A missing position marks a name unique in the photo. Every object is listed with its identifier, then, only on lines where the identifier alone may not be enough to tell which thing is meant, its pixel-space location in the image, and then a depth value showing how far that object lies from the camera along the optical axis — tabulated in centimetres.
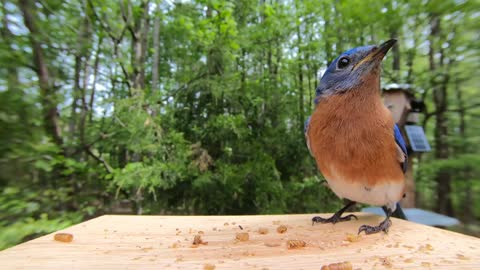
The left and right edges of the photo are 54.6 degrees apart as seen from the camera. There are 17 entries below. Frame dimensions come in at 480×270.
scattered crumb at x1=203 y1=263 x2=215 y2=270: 24
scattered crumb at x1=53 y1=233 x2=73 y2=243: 27
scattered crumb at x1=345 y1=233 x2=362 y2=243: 29
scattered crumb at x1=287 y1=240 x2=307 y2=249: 27
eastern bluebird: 31
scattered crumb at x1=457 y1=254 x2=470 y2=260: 25
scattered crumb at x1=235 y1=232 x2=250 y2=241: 28
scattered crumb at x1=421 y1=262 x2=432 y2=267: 24
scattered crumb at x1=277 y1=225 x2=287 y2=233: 31
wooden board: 24
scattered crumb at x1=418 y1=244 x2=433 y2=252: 27
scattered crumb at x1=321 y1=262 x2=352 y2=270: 23
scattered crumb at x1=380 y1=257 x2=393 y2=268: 24
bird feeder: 48
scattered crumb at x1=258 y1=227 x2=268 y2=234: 30
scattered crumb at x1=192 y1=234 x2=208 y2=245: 28
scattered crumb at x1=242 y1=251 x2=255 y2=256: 26
